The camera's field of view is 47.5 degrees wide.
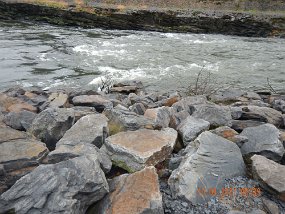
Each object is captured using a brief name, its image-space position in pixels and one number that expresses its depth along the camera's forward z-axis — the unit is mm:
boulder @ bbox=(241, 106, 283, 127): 5301
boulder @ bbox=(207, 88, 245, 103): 7816
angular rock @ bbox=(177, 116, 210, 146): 4079
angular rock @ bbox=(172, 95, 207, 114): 5578
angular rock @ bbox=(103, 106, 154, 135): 4203
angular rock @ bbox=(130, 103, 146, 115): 5390
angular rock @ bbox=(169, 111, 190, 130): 4707
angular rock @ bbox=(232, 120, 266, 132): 4770
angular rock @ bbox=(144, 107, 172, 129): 4423
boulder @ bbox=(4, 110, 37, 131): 4566
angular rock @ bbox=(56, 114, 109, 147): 3703
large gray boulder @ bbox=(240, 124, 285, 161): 3748
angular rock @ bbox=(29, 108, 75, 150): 3986
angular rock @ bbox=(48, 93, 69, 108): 5944
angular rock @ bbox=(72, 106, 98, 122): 4695
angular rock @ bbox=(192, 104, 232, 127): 4691
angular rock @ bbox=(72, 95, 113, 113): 5816
